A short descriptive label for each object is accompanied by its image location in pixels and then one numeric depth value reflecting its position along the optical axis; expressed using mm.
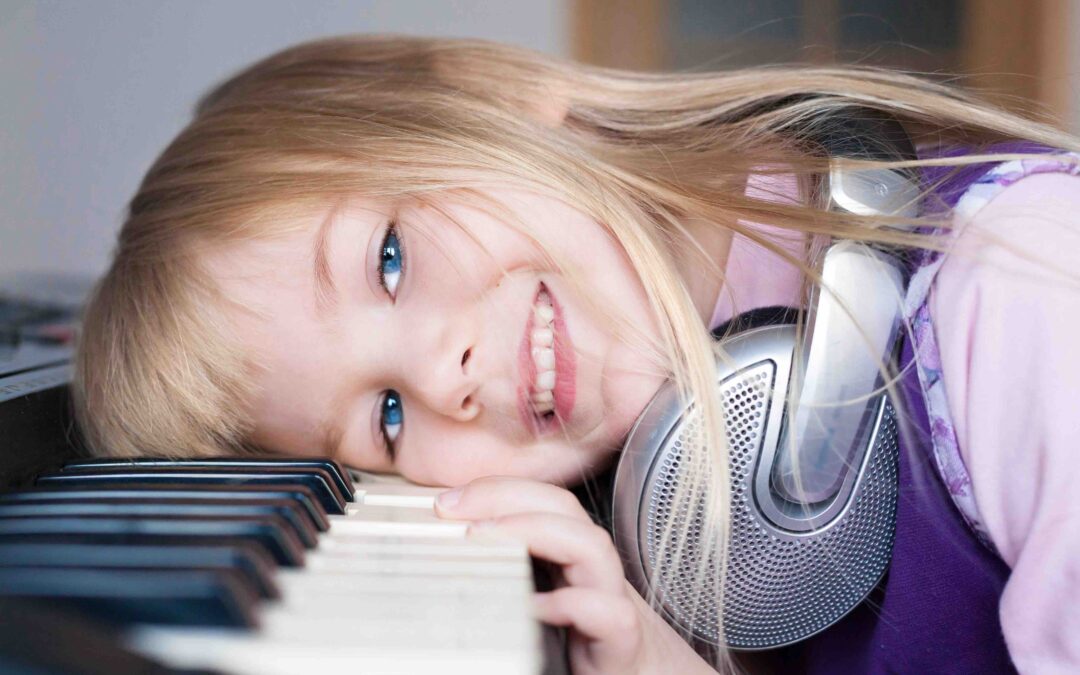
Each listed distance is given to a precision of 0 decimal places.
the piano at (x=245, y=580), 371
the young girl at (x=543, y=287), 534
